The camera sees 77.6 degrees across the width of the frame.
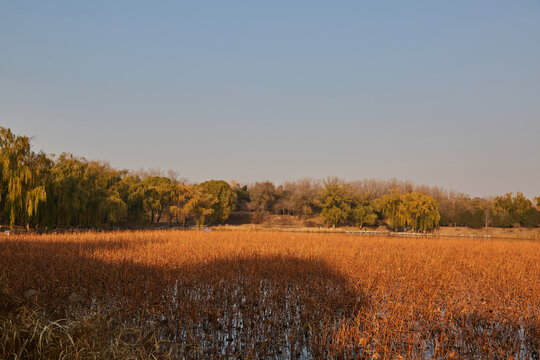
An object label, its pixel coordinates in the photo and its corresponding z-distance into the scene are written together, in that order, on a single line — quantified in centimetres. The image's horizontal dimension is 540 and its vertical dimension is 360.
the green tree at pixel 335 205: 5000
